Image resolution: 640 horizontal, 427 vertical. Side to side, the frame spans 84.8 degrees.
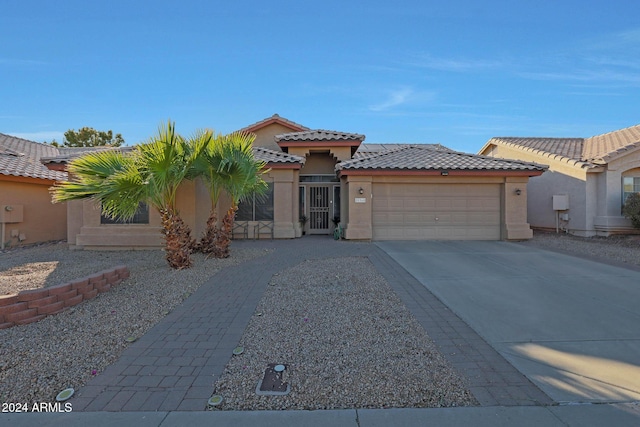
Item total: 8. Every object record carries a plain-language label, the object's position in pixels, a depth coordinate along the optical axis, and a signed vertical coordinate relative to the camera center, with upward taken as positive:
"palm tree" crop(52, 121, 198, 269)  7.39 +0.67
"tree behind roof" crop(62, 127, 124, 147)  38.69 +8.25
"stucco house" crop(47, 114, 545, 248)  13.48 +0.42
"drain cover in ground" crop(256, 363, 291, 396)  3.20 -1.65
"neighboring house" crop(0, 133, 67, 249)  13.28 +0.32
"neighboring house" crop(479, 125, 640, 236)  14.48 +1.17
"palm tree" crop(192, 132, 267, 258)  8.98 +0.99
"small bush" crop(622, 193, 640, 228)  13.49 -0.01
